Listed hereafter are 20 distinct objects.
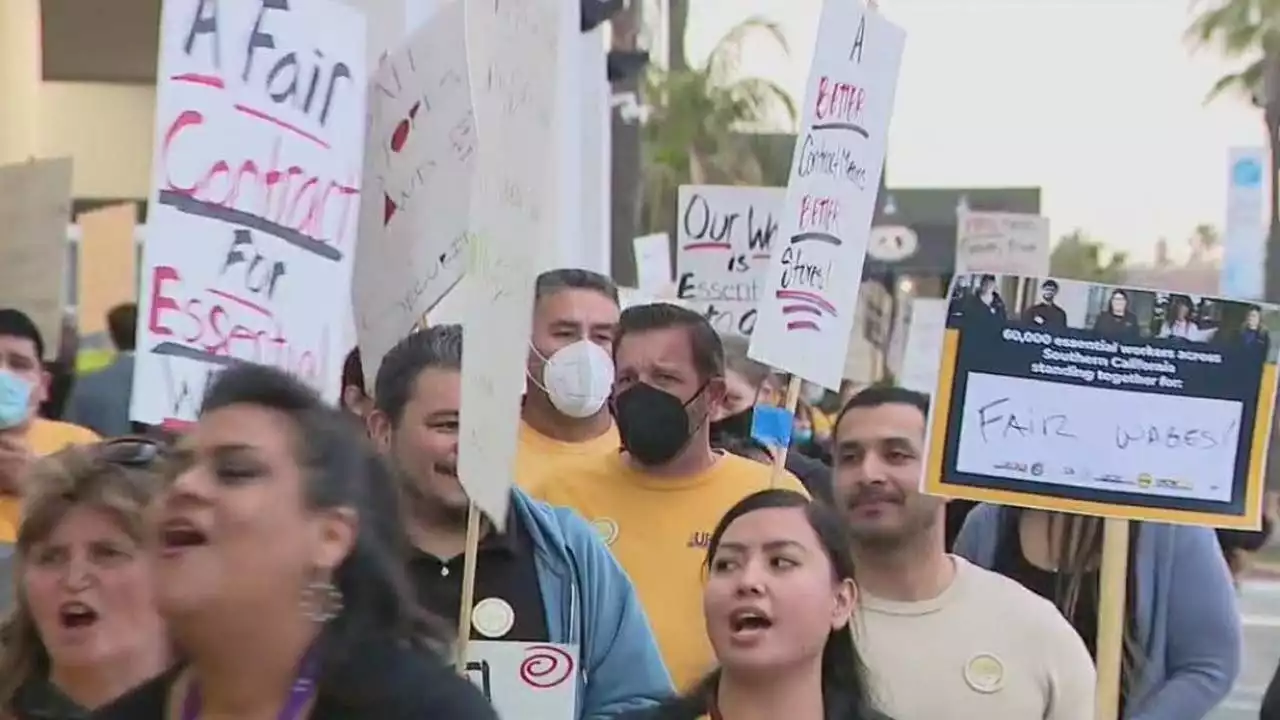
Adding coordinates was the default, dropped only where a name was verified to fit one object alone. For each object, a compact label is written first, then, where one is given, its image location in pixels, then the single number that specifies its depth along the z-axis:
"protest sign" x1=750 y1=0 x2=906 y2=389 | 11.23
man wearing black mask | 8.84
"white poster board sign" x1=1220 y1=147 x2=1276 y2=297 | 31.78
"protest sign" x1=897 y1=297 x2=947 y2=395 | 22.33
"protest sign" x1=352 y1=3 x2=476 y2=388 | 8.20
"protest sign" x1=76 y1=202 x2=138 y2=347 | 17.19
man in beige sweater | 7.71
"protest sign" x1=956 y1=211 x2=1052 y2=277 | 27.91
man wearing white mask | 10.32
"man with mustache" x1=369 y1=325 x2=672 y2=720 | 7.29
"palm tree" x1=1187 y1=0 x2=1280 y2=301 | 65.94
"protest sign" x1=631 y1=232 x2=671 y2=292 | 22.56
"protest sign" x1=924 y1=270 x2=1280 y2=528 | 9.17
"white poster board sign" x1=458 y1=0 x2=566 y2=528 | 6.62
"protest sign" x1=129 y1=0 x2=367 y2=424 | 6.79
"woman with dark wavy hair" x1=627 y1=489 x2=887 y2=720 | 6.43
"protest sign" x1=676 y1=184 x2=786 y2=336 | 19.23
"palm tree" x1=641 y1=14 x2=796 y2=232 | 70.06
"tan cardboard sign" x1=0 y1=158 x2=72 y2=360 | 9.80
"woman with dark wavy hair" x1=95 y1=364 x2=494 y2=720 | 4.82
